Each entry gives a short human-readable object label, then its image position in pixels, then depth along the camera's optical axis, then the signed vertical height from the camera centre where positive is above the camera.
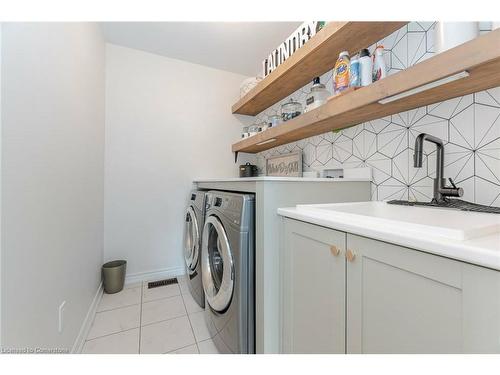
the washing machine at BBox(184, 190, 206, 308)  1.60 -0.49
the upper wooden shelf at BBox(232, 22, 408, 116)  1.10 +0.88
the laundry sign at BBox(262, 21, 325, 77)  1.30 +1.05
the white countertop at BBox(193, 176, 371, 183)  0.98 +0.05
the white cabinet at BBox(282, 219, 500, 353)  0.43 -0.30
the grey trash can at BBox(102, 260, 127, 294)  1.82 -0.82
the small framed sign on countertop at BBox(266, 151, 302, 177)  1.85 +0.22
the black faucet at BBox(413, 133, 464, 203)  0.86 +0.08
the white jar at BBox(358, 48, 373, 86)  1.03 +0.60
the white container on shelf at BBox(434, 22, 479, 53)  0.76 +0.59
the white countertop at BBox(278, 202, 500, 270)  0.43 -0.12
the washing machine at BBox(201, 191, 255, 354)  1.01 -0.48
